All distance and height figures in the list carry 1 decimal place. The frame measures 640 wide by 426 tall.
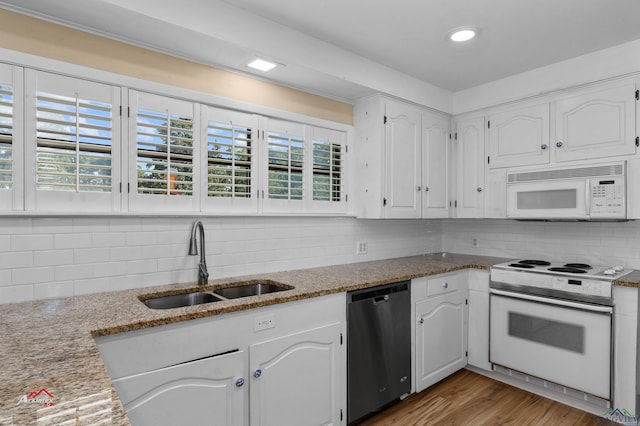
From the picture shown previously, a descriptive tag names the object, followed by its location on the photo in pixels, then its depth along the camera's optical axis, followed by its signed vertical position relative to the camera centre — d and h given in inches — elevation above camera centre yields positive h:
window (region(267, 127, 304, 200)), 103.5 +12.9
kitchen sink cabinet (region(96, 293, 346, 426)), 58.4 -28.6
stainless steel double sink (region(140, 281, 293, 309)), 80.2 -19.7
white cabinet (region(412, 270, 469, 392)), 105.3 -35.0
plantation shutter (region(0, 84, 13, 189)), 67.7 +13.3
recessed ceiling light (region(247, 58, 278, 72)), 90.2 +36.2
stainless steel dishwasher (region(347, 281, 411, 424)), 88.1 -34.6
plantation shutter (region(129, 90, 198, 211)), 81.7 +13.3
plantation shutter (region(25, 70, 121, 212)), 70.6 +13.0
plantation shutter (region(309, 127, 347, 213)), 114.0 +12.7
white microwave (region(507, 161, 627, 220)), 101.3 +5.5
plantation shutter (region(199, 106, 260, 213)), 91.6 +13.0
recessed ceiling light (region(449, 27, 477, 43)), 92.7 +45.2
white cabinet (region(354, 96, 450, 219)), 118.1 +17.2
